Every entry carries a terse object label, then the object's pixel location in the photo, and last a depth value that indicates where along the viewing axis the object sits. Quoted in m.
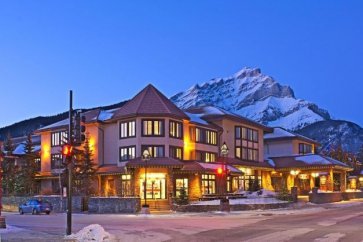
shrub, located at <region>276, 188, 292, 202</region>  52.18
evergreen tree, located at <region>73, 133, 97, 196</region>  58.84
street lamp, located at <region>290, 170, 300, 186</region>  76.00
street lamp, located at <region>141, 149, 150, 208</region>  50.86
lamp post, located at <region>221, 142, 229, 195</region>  45.26
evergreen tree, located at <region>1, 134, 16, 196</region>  68.81
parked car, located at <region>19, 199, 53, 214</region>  48.75
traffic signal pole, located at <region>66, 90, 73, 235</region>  23.60
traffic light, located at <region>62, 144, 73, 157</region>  23.61
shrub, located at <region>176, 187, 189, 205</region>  47.03
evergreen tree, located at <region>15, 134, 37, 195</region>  64.88
